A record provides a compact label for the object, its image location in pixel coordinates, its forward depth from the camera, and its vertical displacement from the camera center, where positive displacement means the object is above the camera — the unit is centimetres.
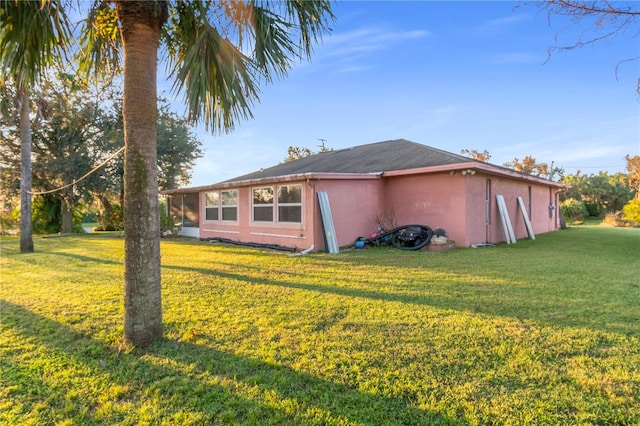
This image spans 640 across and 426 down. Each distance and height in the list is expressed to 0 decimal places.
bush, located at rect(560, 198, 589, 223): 2481 +3
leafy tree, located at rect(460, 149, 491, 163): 3694 +695
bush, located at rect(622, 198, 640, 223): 1906 -3
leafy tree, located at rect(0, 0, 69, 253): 341 +199
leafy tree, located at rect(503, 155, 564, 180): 3788 +533
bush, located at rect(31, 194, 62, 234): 2062 +39
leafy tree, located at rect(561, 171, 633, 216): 3059 +172
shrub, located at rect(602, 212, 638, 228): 2100 -76
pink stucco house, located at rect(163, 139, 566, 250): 1008 +55
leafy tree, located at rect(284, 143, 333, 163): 3921 +778
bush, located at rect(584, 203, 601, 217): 2972 +19
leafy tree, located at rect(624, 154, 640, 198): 3067 +394
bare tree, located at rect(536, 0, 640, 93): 424 +261
